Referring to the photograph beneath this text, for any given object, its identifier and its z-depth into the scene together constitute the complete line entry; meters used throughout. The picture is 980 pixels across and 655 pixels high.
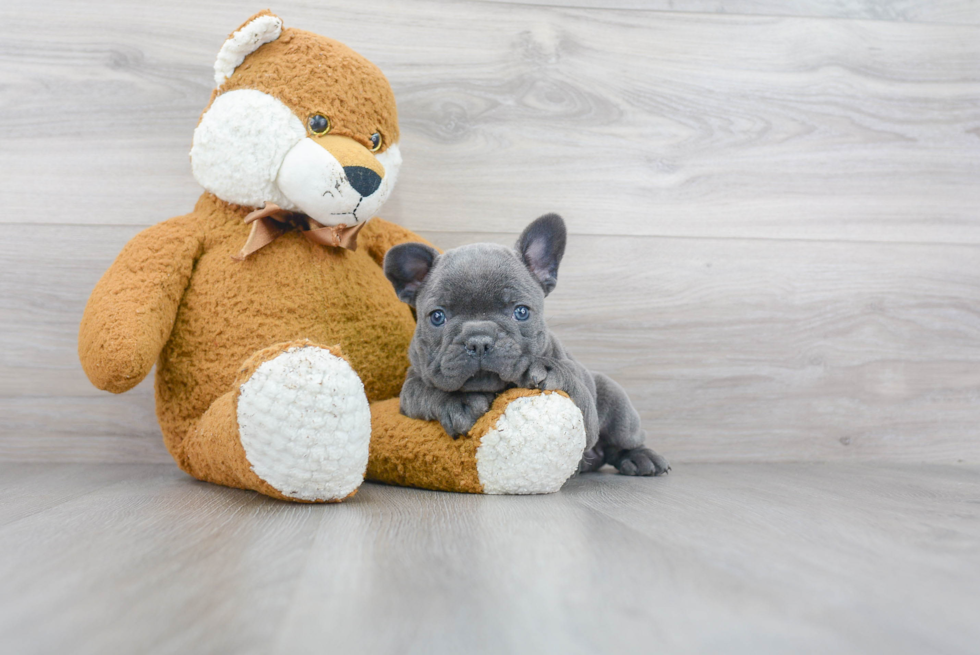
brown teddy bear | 0.85
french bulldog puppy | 0.86
